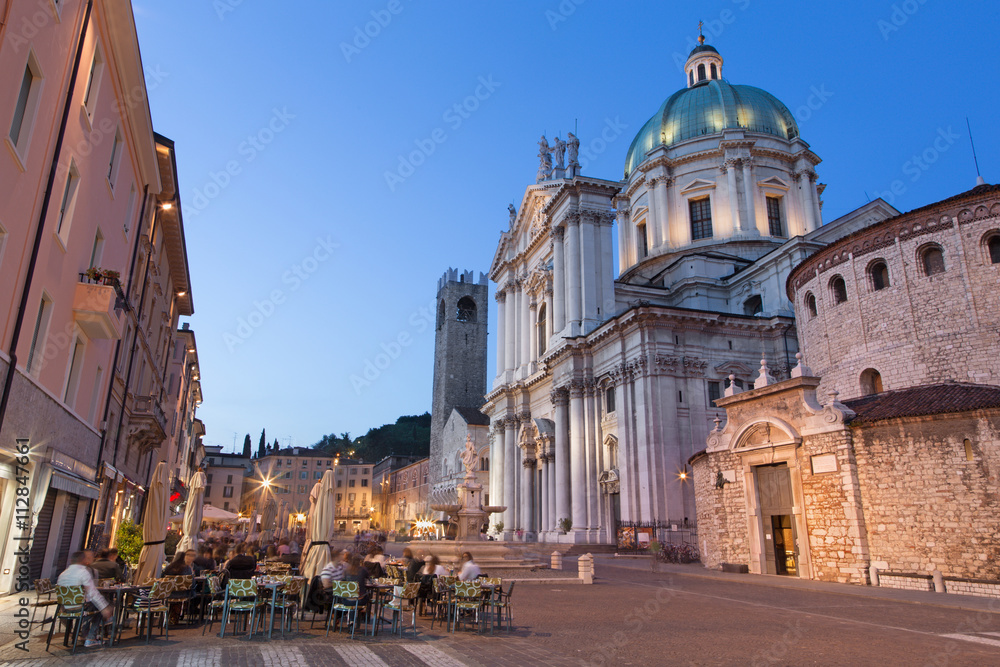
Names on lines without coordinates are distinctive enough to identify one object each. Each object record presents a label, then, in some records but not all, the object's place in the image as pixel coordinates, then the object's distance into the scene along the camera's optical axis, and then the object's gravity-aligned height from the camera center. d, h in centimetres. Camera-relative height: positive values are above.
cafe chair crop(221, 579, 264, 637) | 970 -101
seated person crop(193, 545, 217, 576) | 1241 -71
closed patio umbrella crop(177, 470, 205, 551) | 1806 +33
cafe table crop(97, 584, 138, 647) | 917 -101
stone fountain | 2339 -25
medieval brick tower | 8250 +2223
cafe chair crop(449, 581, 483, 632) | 1086 -112
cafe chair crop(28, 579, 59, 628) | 938 -94
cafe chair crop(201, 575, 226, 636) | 1062 -104
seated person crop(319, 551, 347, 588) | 1084 -73
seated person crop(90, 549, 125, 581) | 1039 -64
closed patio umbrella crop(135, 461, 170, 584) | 1205 -8
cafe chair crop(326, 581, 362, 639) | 989 -100
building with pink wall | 1101 +542
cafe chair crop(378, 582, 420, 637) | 1058 -112
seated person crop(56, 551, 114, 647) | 812 -72
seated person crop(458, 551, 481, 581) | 1202 -75
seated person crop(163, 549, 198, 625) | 1023 -78
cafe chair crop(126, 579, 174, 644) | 915 -105
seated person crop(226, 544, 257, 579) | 1130 -67
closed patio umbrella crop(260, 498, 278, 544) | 2938 +40
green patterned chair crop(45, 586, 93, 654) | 829 -97
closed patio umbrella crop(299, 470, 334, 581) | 1252 -6
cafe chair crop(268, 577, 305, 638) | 1024 -109
